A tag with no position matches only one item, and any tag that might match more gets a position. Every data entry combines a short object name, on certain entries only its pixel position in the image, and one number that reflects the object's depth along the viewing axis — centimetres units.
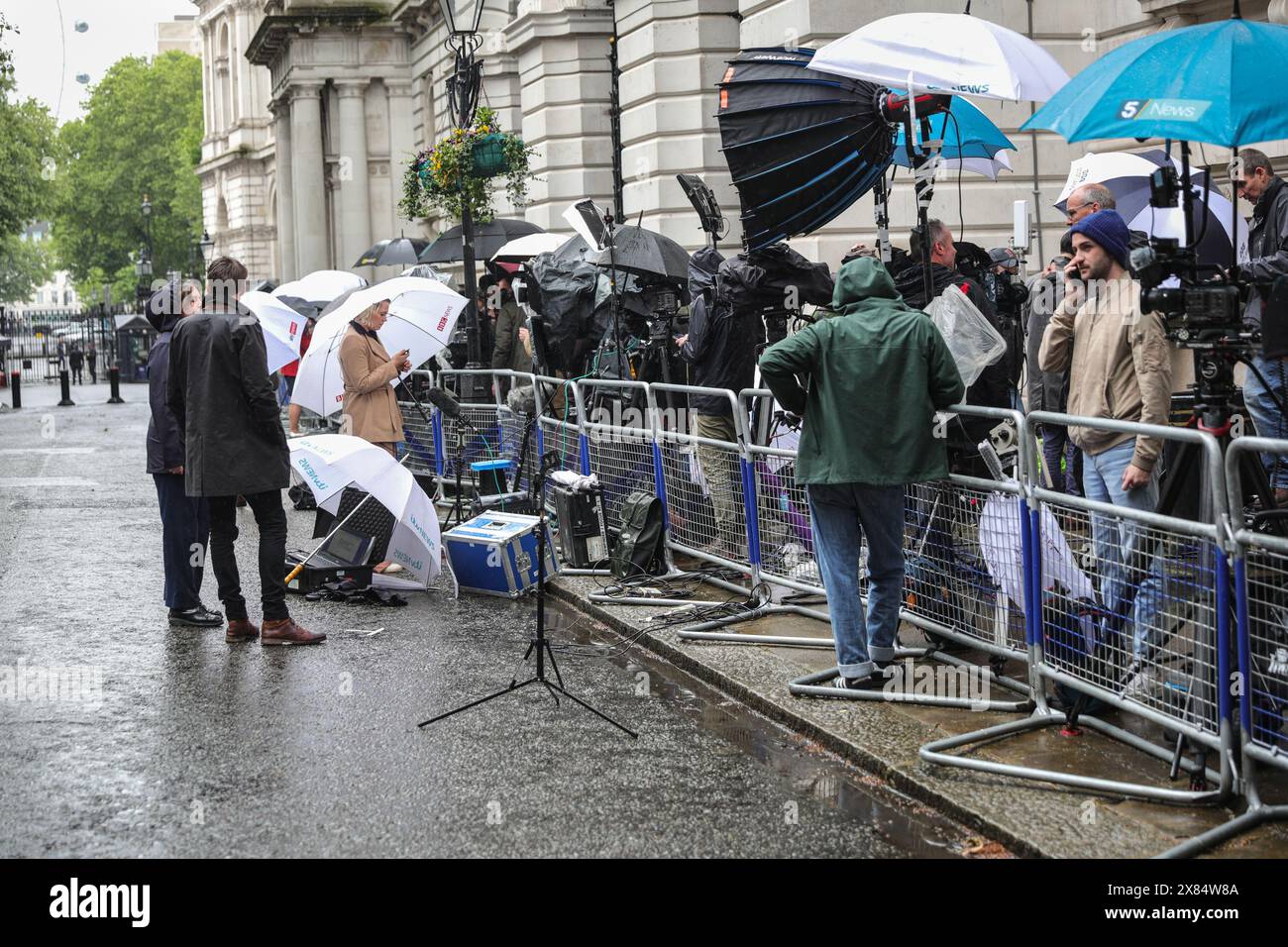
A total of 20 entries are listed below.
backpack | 1048
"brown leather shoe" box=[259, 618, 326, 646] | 915
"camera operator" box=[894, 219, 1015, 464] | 836
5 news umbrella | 571
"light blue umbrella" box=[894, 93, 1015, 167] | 986
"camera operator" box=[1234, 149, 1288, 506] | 826
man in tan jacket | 622
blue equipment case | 1063
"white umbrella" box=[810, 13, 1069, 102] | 733
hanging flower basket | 1680
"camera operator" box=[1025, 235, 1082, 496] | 845
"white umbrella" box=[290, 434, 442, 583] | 972
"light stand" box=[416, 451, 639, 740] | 729
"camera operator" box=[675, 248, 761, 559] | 1045
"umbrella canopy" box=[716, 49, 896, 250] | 838
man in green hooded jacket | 696
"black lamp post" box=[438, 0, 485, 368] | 1562
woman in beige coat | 1188
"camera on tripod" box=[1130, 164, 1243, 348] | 573
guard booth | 5484
